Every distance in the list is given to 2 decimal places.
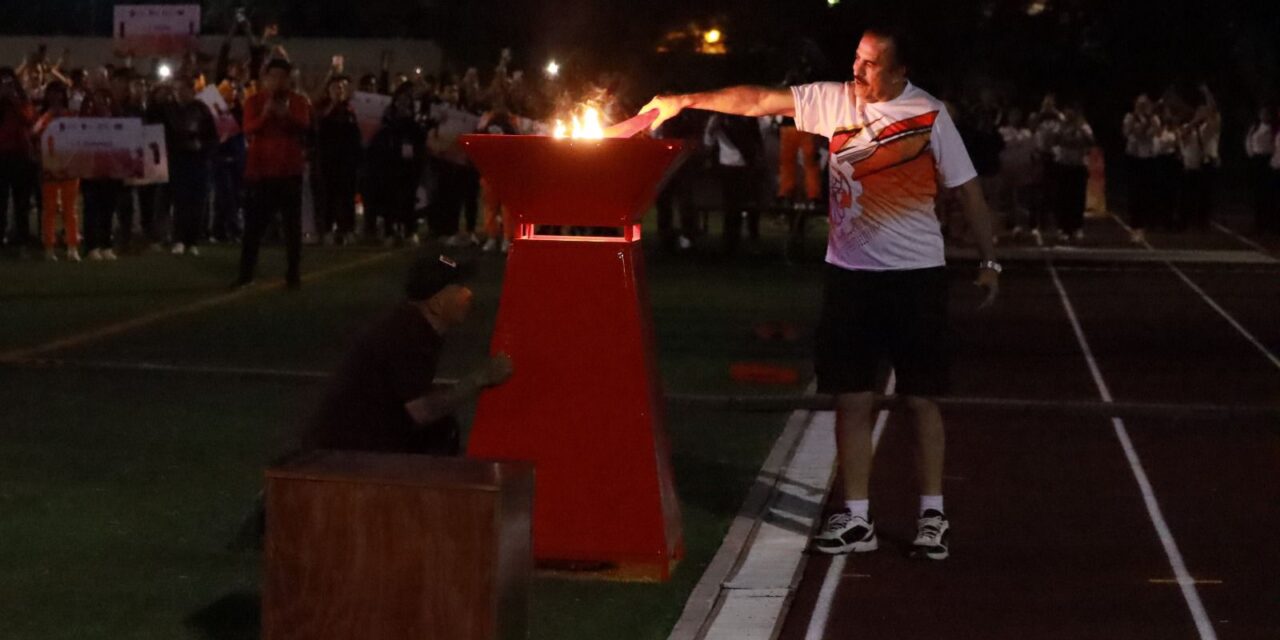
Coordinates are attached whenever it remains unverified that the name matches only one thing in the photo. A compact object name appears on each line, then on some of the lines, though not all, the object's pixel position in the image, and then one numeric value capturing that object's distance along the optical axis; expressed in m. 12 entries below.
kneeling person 7.03
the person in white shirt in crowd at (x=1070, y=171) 28.89
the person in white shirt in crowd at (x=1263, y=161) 31.36
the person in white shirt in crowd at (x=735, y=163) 24.34
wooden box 5.35
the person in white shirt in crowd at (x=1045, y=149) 29.45
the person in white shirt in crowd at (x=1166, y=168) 31.05
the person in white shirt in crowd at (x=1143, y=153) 30.97
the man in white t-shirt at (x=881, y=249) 7.96
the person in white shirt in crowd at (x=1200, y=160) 31.06
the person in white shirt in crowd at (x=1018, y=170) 30.29
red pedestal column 7.46
